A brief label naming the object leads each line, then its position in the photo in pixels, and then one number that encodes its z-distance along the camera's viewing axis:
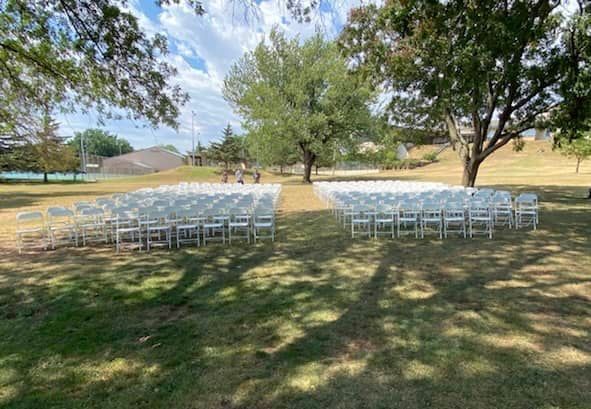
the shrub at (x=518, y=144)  16.28
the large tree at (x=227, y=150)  54.38
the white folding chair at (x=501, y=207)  8.87
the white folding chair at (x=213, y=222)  8.02
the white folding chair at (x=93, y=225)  8.02
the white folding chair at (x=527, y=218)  8.83
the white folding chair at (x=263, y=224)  7.97
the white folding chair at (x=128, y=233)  7.51
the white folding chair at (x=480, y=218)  8.09
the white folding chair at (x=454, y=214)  8.14
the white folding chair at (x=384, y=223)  7.94
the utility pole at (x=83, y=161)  49.05
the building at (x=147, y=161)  68.00
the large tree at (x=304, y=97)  23.91
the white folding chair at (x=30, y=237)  7.32
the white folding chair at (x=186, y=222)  7.74
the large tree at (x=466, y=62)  6.92
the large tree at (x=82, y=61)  5.93
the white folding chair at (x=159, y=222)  7.59
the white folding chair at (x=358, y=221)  8.08
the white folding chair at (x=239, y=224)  7.90
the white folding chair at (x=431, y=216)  8.26
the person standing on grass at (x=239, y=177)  22.75
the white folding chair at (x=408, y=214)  8.39
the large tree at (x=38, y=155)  18.18
